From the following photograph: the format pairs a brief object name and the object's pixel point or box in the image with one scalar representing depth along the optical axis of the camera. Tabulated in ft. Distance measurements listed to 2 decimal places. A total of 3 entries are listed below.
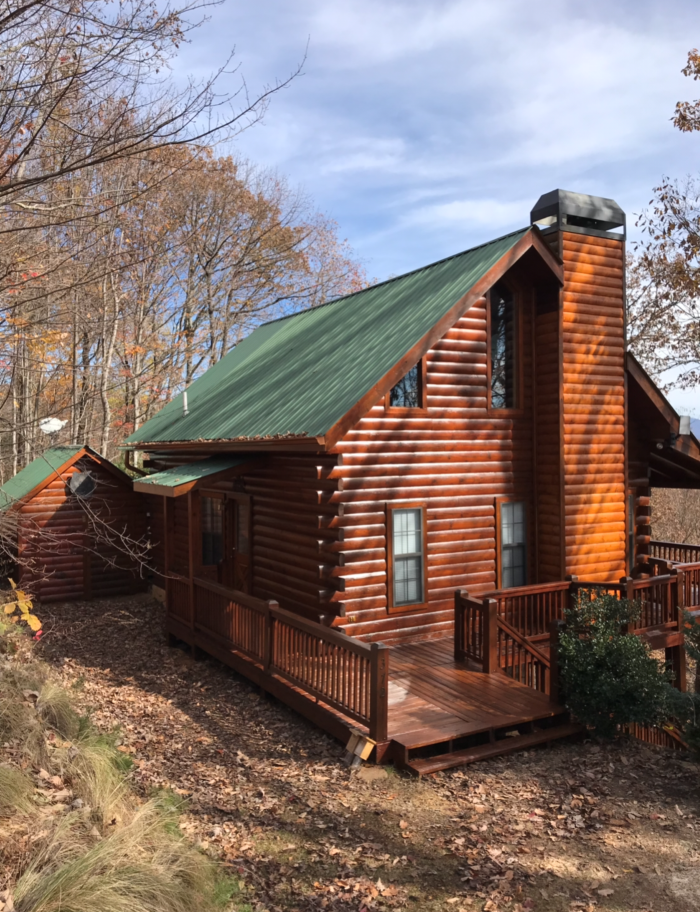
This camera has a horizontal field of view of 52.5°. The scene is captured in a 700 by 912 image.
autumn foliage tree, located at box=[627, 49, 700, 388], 73.58
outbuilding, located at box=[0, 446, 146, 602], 53.62
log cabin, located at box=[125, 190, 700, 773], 34.65
